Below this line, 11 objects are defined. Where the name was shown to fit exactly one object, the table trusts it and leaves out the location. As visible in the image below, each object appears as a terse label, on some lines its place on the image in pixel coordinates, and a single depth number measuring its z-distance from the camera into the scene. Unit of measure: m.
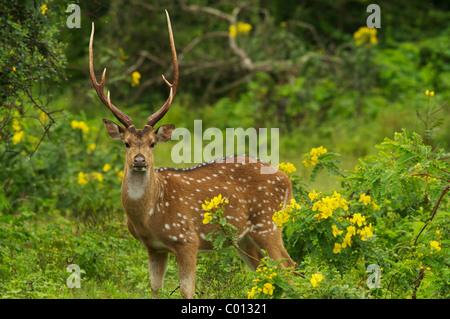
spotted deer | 6.11
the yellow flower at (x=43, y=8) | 7.17
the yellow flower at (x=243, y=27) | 14.69
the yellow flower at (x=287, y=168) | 7.30
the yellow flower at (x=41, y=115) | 9.13
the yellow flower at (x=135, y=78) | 9.14
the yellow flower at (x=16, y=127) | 8.50
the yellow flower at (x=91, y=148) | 9.94
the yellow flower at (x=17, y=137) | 8.83
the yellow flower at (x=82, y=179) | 9.23
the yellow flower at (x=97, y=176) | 9.27
